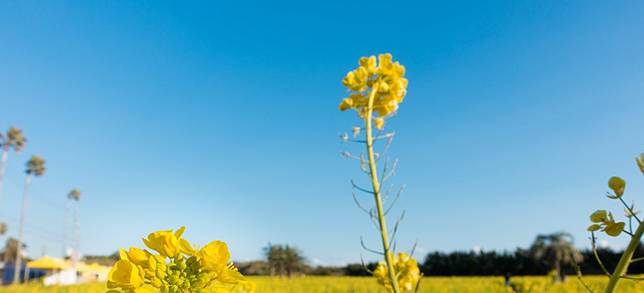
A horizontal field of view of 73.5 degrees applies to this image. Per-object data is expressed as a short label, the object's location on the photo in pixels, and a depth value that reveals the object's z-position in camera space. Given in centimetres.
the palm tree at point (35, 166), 4294
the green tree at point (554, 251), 2989
